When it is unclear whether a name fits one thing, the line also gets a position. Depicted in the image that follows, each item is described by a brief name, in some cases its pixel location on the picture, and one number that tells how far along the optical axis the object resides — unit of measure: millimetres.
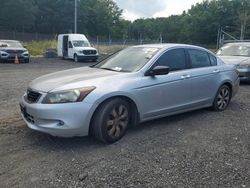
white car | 7399
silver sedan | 2903
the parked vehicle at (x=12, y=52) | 14038
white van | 16527
